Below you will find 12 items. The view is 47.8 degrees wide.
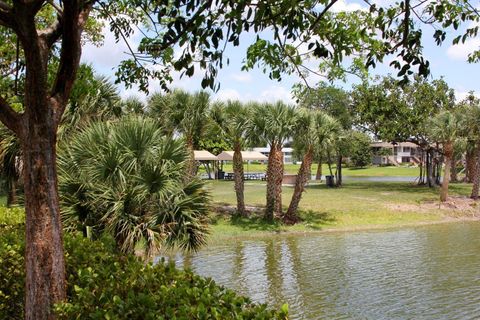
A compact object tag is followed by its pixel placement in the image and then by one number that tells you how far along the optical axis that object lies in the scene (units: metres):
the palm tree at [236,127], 22.06
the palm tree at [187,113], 23.08
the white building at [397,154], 87.25
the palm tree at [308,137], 21.81
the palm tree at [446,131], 29.16
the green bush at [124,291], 3.54
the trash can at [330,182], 38.78
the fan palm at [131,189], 9.52
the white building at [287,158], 108.72
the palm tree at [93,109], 16.53
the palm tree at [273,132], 21.31
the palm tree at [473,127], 29.91
